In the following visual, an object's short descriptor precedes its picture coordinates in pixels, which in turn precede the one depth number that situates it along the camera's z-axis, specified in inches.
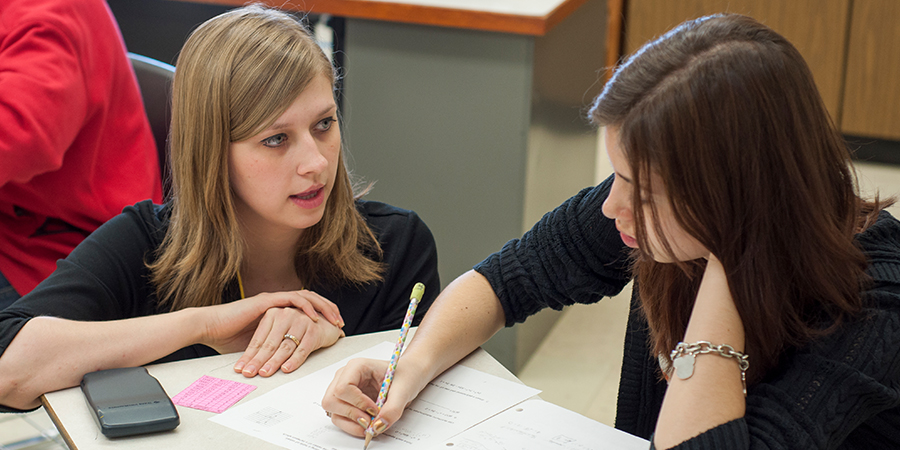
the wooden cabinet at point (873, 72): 153.3
